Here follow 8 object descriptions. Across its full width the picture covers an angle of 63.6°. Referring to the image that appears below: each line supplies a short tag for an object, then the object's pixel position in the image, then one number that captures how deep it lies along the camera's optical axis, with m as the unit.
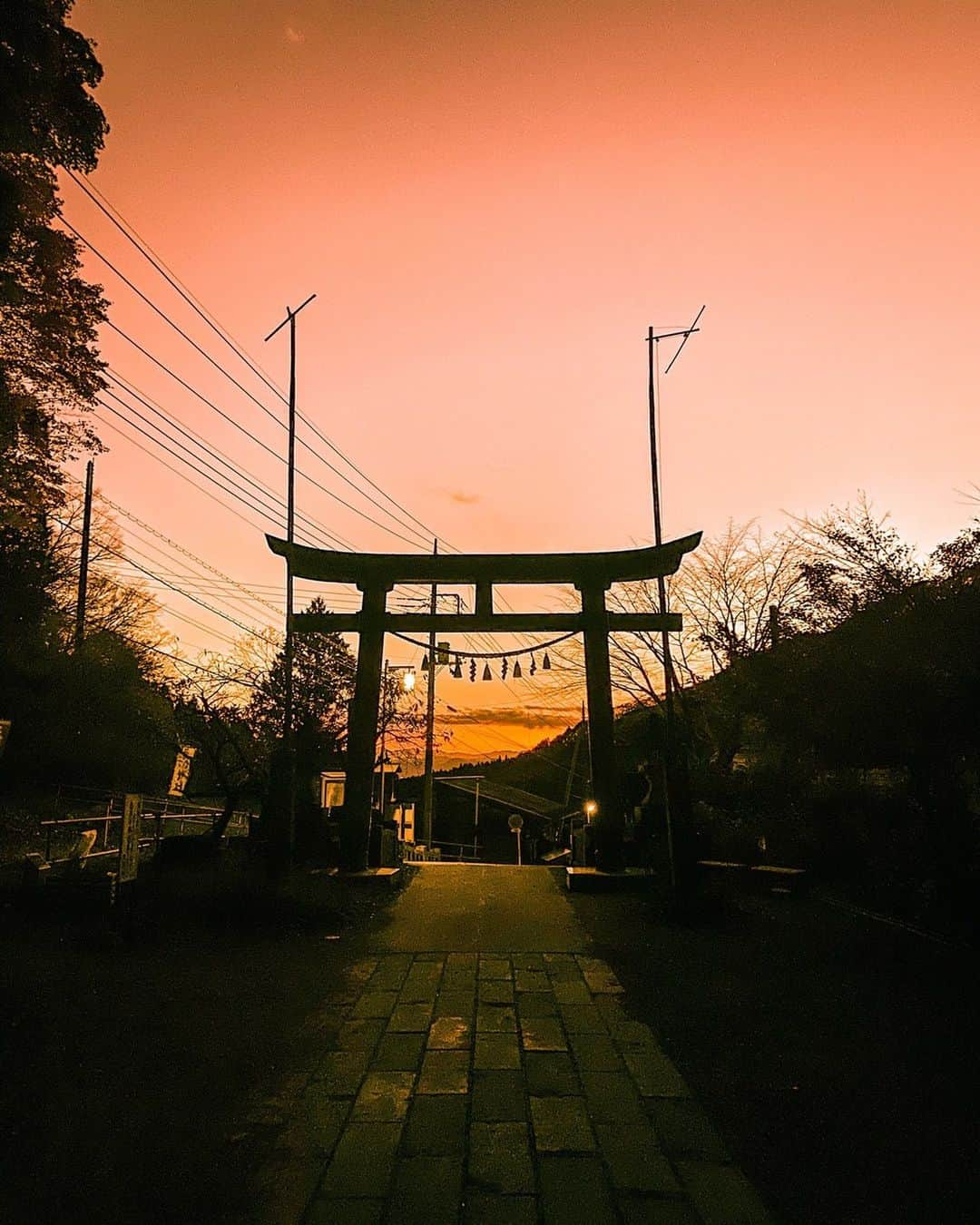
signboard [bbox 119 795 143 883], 9.30
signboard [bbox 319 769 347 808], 21.44
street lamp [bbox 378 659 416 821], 23.16
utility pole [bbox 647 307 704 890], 11.70
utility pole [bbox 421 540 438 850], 28.30
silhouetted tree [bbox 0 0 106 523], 8.64
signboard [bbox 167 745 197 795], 15.54
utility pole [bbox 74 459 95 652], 23.66
